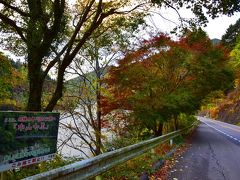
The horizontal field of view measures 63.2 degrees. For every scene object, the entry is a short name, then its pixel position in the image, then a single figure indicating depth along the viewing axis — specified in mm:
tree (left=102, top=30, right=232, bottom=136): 11156
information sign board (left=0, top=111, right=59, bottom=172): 3050
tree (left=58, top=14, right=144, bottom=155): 11542
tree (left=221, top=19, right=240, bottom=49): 43368
